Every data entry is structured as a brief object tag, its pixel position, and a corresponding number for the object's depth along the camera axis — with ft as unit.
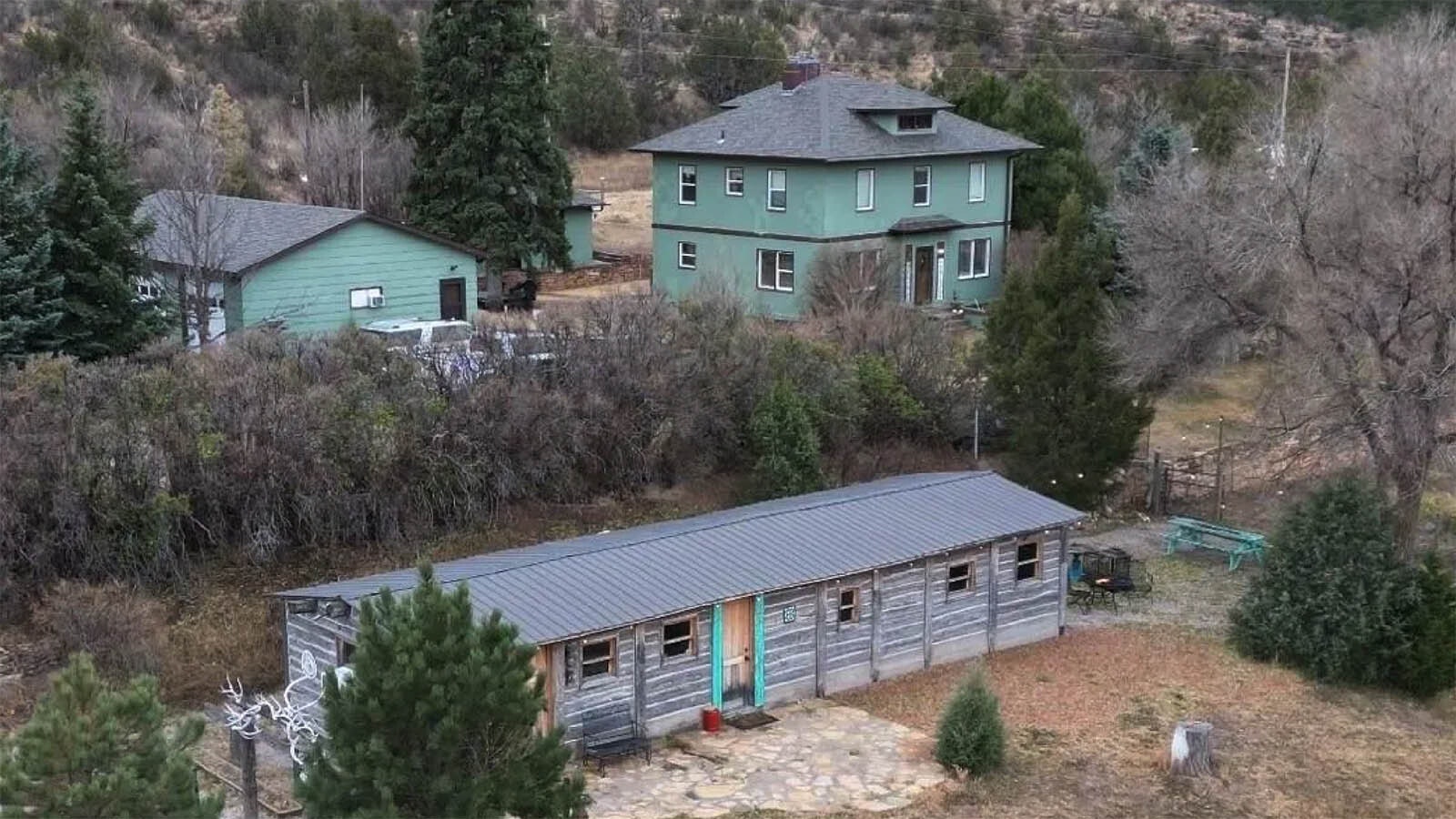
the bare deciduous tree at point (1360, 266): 78.28
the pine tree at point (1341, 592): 75.51
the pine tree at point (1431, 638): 75.20
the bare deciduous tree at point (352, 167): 153.38
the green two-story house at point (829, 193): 136.98
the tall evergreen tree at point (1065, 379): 96.12
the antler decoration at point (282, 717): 53.93
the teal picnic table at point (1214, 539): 93.04
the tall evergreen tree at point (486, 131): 139.33
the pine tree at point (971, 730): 61.16
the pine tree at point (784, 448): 91.35
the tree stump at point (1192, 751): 62.95
